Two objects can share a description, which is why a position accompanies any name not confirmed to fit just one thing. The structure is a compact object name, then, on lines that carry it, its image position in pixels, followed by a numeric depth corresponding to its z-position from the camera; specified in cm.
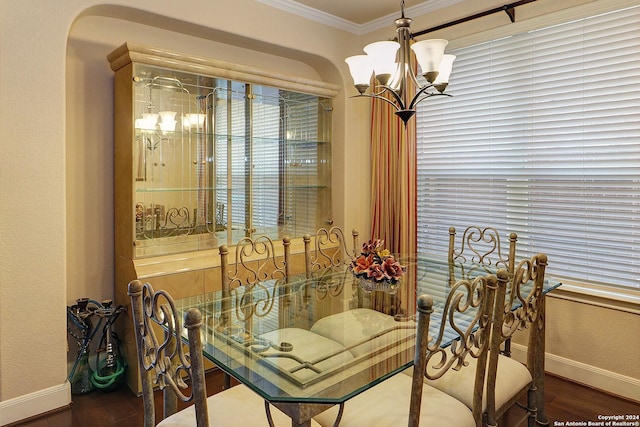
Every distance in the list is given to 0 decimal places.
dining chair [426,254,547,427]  161
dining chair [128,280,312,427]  122
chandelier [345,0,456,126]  203
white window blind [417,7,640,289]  255
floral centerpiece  226
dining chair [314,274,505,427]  133
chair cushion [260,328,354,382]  142
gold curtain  361
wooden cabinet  266
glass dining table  132
